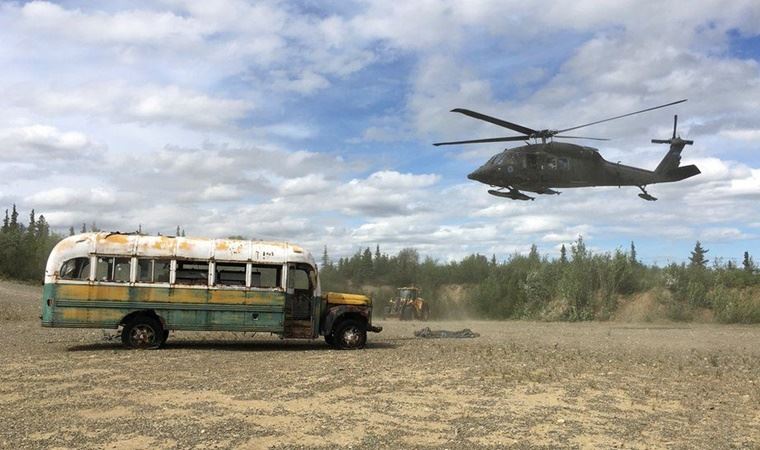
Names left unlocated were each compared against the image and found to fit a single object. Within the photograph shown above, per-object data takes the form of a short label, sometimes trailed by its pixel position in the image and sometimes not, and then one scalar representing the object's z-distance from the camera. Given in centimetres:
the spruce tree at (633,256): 4219
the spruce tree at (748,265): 4081
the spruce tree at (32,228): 6331
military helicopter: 2128
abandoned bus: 1542
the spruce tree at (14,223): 6419
